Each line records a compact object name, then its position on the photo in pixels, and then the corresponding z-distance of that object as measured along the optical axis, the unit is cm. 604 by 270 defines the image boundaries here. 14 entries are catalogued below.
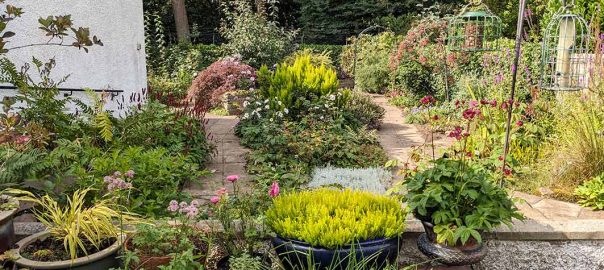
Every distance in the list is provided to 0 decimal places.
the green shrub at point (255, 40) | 1198
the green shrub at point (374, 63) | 1234
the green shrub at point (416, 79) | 1053
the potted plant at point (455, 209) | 320
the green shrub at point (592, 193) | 461
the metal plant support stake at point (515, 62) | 395
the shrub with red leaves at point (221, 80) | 873
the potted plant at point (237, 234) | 318
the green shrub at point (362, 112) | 762
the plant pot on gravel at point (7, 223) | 311
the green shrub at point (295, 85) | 719
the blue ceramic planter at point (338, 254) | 295
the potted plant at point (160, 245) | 304
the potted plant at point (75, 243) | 294
